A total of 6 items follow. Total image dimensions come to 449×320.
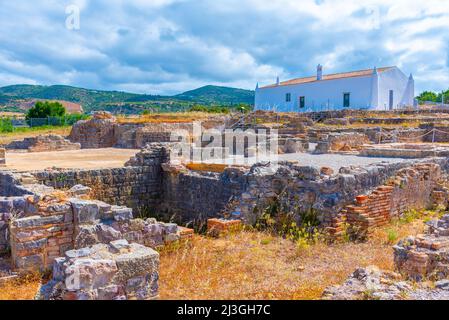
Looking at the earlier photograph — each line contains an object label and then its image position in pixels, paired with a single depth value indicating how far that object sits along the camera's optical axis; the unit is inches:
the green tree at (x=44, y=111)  1840.6
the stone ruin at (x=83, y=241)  178.4
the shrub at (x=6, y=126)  1395.1
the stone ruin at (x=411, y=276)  174.9
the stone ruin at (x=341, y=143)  722.1
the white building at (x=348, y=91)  1692.9
